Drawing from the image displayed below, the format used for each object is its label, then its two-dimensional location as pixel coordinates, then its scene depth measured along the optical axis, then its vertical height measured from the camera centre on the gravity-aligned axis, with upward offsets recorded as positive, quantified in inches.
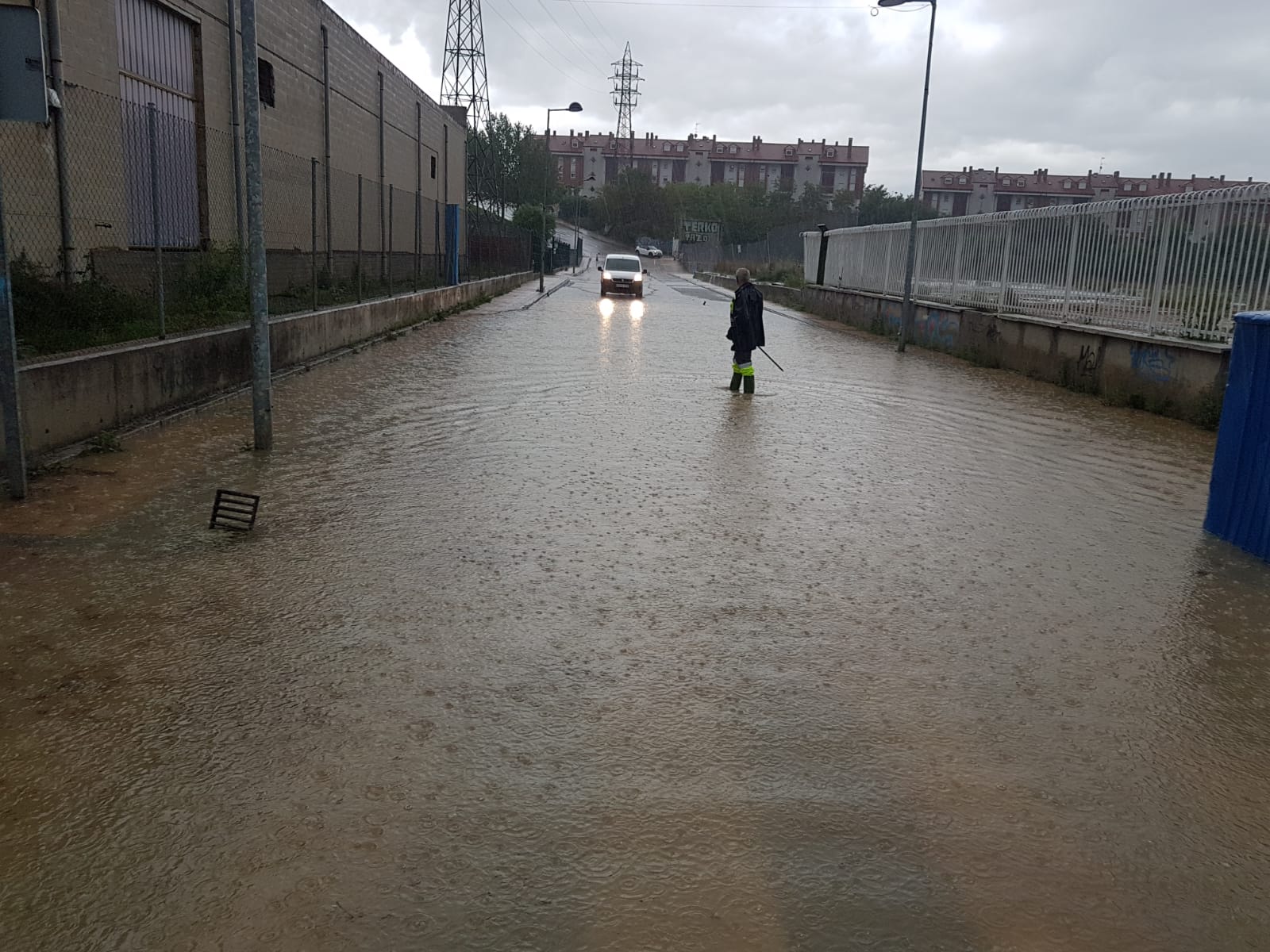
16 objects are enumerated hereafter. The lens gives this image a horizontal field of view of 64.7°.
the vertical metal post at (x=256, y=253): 305.7 -2.8
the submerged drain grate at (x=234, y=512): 236.5 -63.6
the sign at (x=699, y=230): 4475.9 +165.7
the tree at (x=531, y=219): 2632.9 +106.0
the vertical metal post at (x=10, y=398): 239.9 -40.1
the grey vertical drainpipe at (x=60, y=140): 458.3 +41.8
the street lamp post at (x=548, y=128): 1521.9 +258.1
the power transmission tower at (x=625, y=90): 4757.4 +819.2
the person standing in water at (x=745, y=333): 492.7 -30.5
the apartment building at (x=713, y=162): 5398.6 +575.4
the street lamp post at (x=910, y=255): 791.7 +18.4
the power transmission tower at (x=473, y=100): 2503.7 +400.5
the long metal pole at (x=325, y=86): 906.7 +143.8
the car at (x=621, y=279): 1510.8 -22.9
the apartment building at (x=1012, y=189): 4864.7 +464.1
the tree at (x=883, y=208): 3932.1 +281.2
